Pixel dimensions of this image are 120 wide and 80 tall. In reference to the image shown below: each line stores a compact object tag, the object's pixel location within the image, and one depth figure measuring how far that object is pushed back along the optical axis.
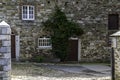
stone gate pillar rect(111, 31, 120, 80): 13.32
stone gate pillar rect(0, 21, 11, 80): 10.82
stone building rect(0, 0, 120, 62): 23.66
